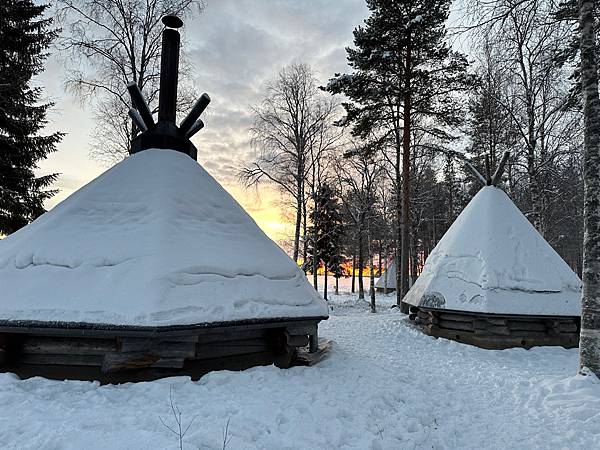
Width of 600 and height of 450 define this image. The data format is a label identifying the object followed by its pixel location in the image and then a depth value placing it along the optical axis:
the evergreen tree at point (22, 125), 12.18
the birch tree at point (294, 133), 19.66
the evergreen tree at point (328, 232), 27.88
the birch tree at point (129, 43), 12.07
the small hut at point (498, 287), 8.21
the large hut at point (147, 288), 4.58
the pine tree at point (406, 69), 14.36
